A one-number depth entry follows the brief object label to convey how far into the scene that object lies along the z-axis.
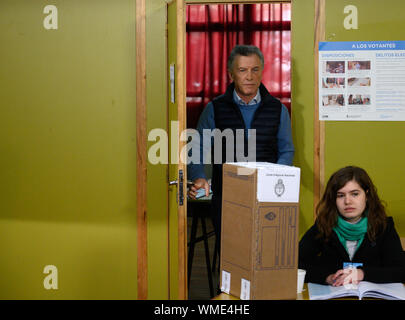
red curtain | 6.87
